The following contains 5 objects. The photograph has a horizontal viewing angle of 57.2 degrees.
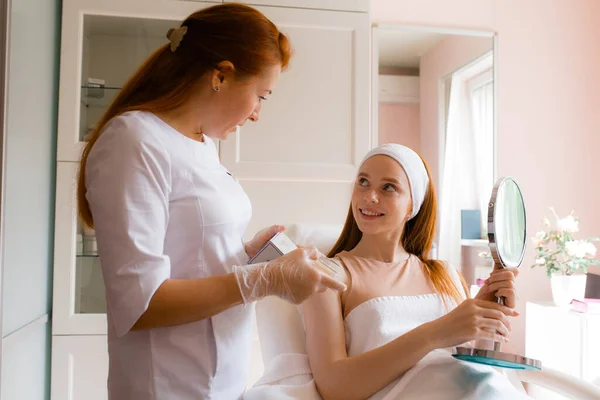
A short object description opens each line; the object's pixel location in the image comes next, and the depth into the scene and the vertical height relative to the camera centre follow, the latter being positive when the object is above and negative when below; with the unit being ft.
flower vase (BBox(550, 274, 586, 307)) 8.32 -1.08
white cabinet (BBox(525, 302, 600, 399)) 7.72 -1.80
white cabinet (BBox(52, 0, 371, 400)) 6.78 +1.15
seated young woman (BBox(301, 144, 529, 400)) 3.76 -0.72
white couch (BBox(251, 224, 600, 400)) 4.17 -1.04
